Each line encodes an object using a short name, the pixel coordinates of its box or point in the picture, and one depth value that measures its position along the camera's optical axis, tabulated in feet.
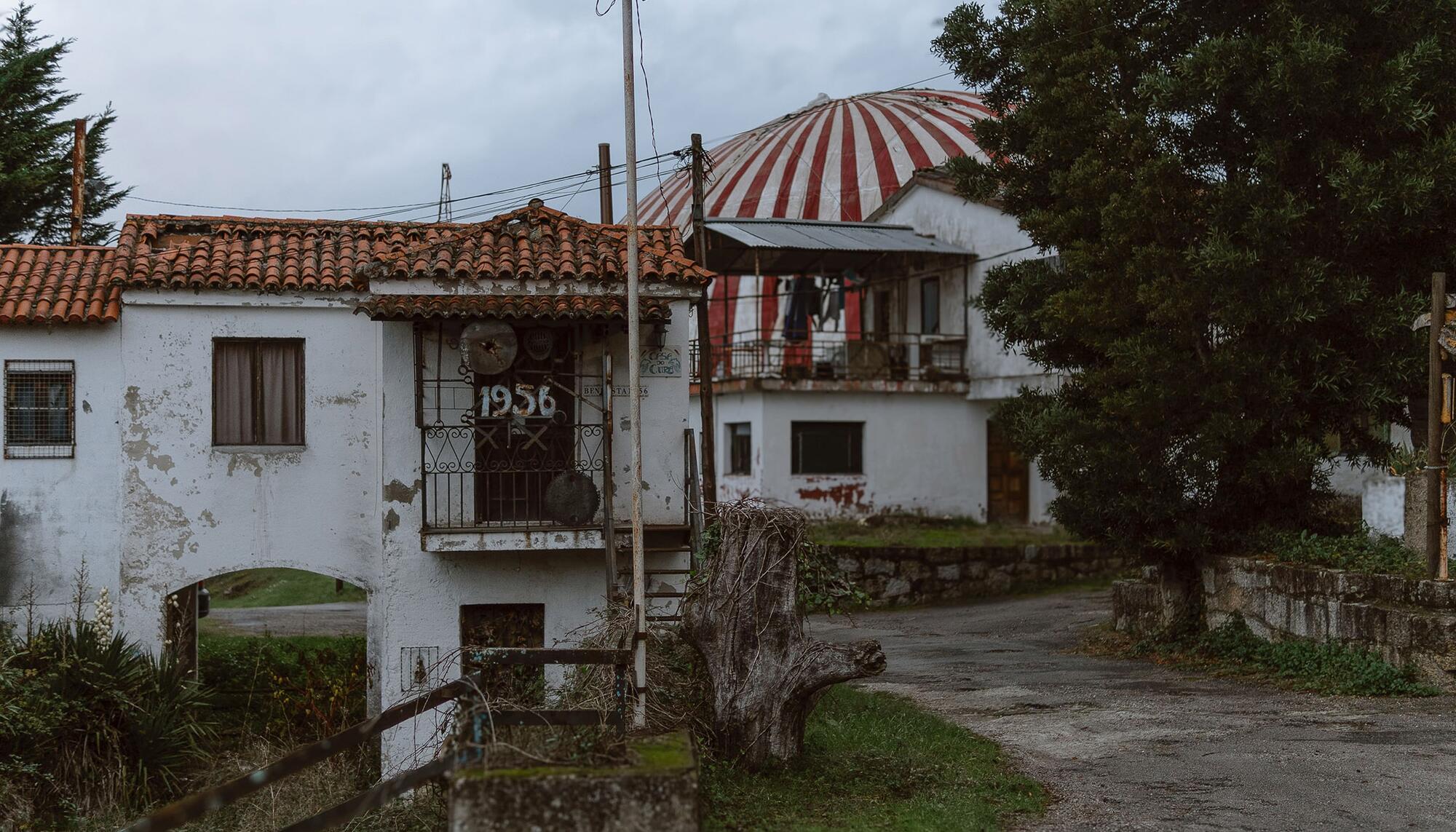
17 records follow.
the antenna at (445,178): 102.47
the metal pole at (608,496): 47.56
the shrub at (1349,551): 46.80
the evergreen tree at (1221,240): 49.83
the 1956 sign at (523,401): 49.85
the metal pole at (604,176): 75.10
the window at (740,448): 94.07
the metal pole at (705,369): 67.72
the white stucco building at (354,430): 49.96
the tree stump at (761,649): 32.24
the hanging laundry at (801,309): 98.73
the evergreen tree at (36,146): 78.95
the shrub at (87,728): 43.93
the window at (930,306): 98.43
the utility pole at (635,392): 30.86
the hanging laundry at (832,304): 95.86
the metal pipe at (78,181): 67.41
